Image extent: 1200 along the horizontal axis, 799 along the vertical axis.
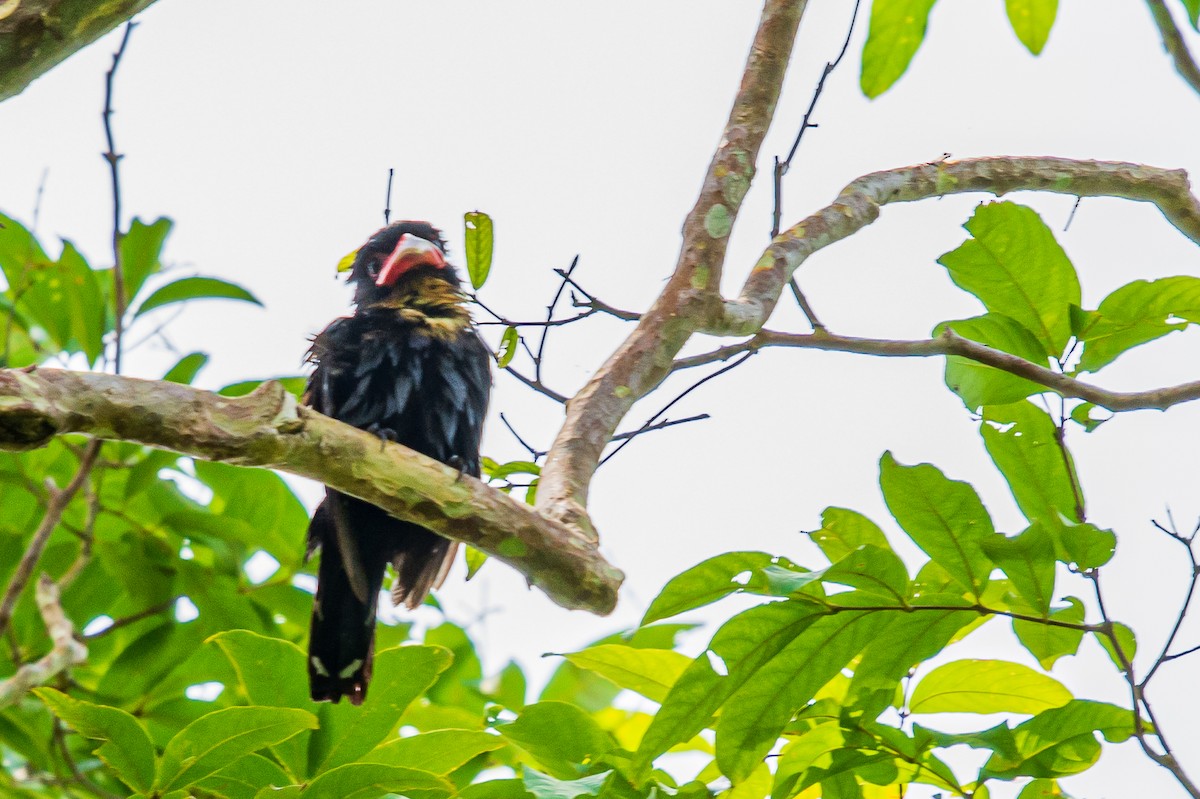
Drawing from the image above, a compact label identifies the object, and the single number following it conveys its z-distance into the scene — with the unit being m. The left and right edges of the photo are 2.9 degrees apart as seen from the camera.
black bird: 11.80
